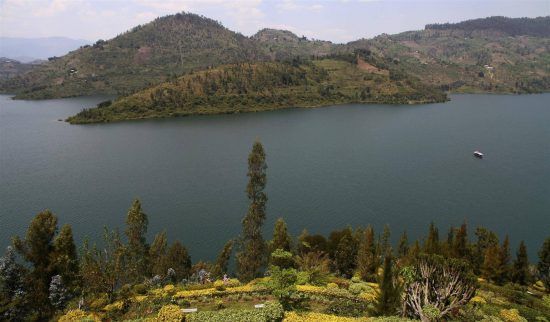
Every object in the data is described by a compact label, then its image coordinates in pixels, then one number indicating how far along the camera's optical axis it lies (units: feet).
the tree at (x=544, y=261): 167.73
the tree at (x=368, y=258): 150.90
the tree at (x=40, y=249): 118.67
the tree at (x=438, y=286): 84.63
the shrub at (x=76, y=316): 89.90
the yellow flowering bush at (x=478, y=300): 112.26
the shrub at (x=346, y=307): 96.58
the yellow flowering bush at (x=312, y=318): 74.54
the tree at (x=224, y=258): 177.03
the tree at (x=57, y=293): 112.57
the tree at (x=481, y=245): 177.27
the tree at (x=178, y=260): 167.43
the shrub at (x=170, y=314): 71.97
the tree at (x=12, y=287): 106.83
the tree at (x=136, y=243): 159.21
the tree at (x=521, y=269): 163.96
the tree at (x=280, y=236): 156.04
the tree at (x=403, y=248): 191.71
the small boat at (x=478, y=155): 415.44
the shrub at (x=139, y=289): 111.96
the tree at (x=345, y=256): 176.35
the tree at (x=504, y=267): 165.17
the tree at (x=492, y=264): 165.78
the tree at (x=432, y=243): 152.46
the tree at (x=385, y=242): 196.19
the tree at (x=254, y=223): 157.07
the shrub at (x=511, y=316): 101.60
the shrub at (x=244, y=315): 74.84
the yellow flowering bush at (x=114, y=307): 99.08
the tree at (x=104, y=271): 109.40
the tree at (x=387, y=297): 82.02
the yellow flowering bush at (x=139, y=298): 104.65
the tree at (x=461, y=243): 173.17
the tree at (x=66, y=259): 123.34
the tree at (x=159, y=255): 165.07
